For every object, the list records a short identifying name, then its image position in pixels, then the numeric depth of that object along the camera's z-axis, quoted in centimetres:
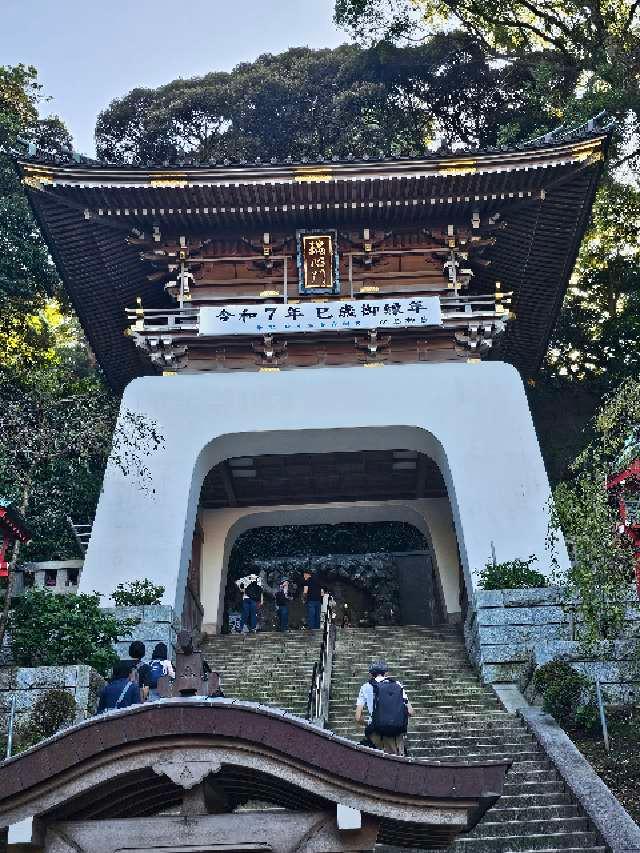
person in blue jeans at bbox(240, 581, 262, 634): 1962
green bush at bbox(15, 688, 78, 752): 1057
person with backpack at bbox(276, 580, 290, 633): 2020
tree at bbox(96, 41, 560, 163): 3353
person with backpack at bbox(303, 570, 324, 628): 1930
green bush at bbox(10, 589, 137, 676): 1197
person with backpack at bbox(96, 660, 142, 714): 815
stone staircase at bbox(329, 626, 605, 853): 876
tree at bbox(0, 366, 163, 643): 1279
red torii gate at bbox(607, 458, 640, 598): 1503
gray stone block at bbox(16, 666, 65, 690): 1122
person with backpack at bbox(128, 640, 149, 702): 909
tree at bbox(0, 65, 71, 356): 2475
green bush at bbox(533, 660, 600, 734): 1154
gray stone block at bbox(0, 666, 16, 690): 1133
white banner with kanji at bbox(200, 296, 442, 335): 1745
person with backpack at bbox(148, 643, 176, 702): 909
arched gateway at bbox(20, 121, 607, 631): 1662
